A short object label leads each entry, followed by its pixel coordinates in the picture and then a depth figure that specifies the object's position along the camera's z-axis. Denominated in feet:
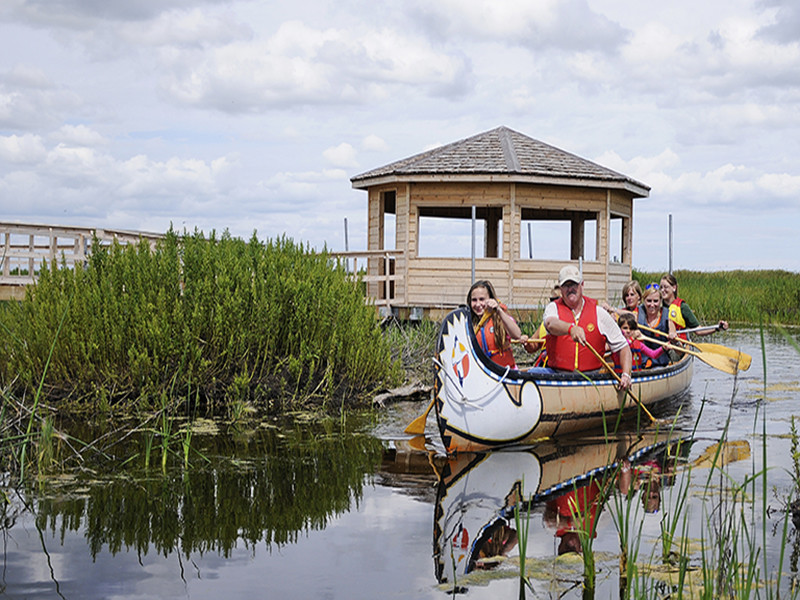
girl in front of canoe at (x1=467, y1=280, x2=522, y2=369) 30.22
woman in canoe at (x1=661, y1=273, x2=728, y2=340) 44.65
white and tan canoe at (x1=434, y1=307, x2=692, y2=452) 28.84
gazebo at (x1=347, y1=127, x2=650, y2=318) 67.87
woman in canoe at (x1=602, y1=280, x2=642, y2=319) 42.91
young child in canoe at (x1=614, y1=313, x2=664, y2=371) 42.06
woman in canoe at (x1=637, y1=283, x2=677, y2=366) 42.39
